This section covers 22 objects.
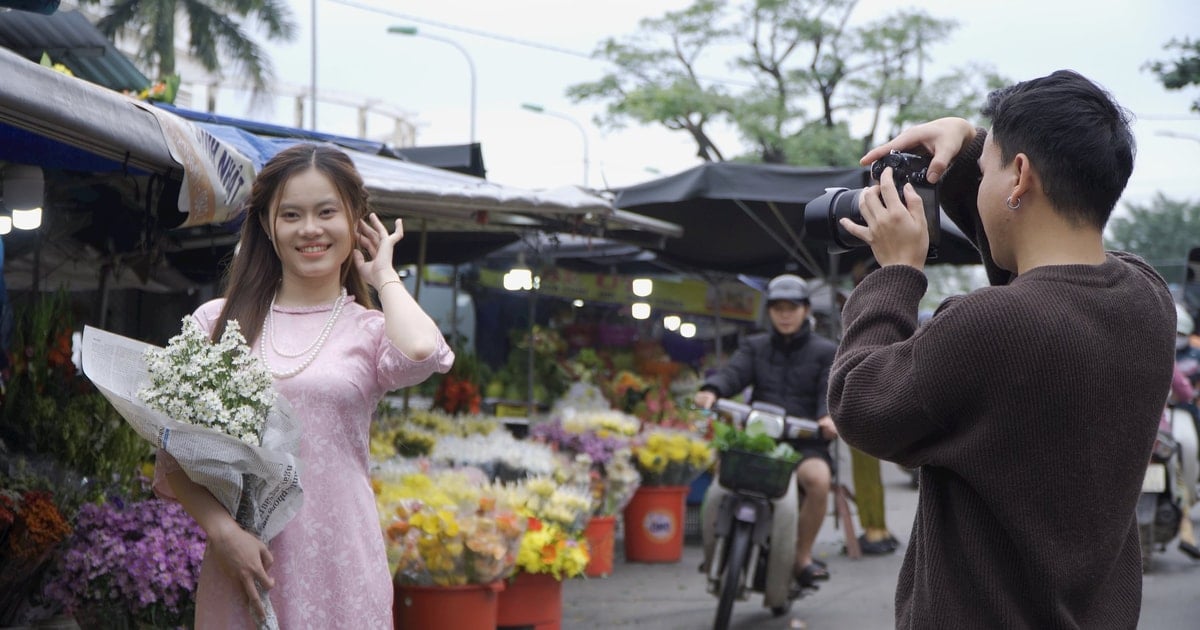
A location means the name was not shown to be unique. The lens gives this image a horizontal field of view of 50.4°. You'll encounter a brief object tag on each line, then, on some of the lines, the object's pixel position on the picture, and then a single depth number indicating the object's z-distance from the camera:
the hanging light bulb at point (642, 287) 13.77
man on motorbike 7.91
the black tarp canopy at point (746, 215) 10.38
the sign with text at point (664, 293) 13.02
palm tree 34.16
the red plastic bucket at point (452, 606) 5.70
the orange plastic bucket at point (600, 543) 8.83
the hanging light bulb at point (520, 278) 11.20
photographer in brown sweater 2.04
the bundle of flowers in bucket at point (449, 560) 5.67
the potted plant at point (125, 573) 4.57
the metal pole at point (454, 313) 10.85
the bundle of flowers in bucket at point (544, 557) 6.20
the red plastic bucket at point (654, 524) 10.20
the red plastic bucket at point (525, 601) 6.35
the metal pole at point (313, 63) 29.08
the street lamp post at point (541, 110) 29.94
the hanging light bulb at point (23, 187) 5.10
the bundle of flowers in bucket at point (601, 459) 8.87
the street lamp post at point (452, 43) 26.05
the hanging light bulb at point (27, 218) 5.26
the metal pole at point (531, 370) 10.76
